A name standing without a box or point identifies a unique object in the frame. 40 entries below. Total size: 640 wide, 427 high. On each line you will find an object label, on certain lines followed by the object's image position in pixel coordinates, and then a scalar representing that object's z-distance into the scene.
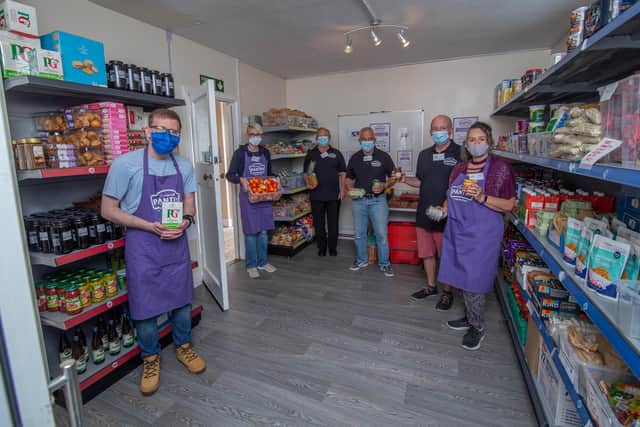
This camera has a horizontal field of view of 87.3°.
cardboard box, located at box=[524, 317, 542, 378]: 2.05
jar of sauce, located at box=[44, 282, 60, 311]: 2.13
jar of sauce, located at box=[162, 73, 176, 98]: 2.74
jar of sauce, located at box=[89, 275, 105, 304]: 2.25
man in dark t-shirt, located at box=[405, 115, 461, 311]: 3.23
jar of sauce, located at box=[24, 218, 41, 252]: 2.06
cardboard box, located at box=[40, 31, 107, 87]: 2.02
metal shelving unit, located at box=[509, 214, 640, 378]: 0.99
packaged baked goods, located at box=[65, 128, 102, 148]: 2.20
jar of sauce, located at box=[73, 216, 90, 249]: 2.12
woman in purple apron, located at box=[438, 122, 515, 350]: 2.40
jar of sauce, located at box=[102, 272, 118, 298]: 2.32
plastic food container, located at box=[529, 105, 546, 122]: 2.35
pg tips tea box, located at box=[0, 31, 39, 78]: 1.80
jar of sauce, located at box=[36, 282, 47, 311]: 2.13
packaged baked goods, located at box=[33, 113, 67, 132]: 2.25
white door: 3.05
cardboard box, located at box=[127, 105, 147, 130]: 2.61
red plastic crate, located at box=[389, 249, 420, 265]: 4.60
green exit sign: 4.22
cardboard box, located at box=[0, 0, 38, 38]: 1.88
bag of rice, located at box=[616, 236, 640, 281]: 1.19
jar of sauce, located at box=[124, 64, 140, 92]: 2.46
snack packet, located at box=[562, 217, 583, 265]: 1.54
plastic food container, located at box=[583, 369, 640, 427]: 1.20
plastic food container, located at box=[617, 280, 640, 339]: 1.01
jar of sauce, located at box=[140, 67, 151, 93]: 2.55
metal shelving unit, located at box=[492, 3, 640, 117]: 1.30
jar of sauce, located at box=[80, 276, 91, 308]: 2.16
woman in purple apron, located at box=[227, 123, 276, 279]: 4.05
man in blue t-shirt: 2.06
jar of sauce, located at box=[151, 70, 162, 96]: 2.65
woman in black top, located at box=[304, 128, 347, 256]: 4.79
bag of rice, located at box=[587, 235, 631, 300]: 1.20
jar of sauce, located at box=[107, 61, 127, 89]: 2.38
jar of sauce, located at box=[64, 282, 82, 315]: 2.09
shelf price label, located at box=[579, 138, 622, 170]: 1.19
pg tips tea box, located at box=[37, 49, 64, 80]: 1.90
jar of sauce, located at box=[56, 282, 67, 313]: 2.12
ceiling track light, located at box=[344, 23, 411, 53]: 3.35
